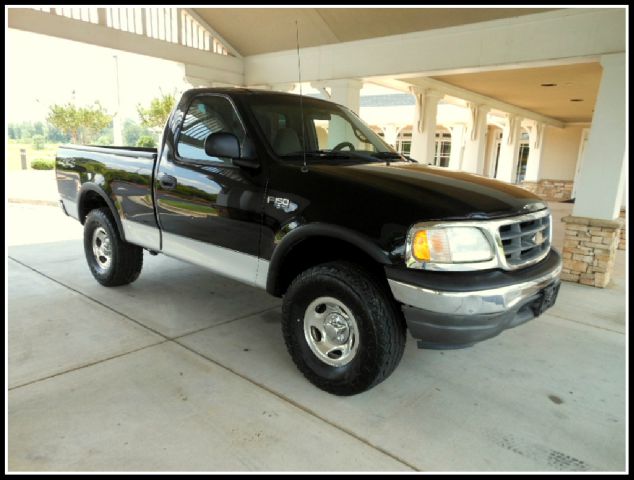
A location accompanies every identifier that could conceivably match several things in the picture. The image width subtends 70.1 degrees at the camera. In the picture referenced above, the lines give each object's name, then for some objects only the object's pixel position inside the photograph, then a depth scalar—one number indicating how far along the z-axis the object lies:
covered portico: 5.43
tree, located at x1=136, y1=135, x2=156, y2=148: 26.38
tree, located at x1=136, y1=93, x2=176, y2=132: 27.89
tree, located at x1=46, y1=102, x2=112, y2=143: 27.88
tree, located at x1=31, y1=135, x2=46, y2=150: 29.68
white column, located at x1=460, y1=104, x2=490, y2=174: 13.23
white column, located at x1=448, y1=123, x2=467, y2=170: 21.34
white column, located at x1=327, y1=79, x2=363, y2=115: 7.69
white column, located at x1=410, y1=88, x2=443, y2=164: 9.66
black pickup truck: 2.55
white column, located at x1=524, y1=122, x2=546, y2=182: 19.42
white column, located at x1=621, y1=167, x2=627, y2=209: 5.41
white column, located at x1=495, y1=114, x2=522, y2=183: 16.88
